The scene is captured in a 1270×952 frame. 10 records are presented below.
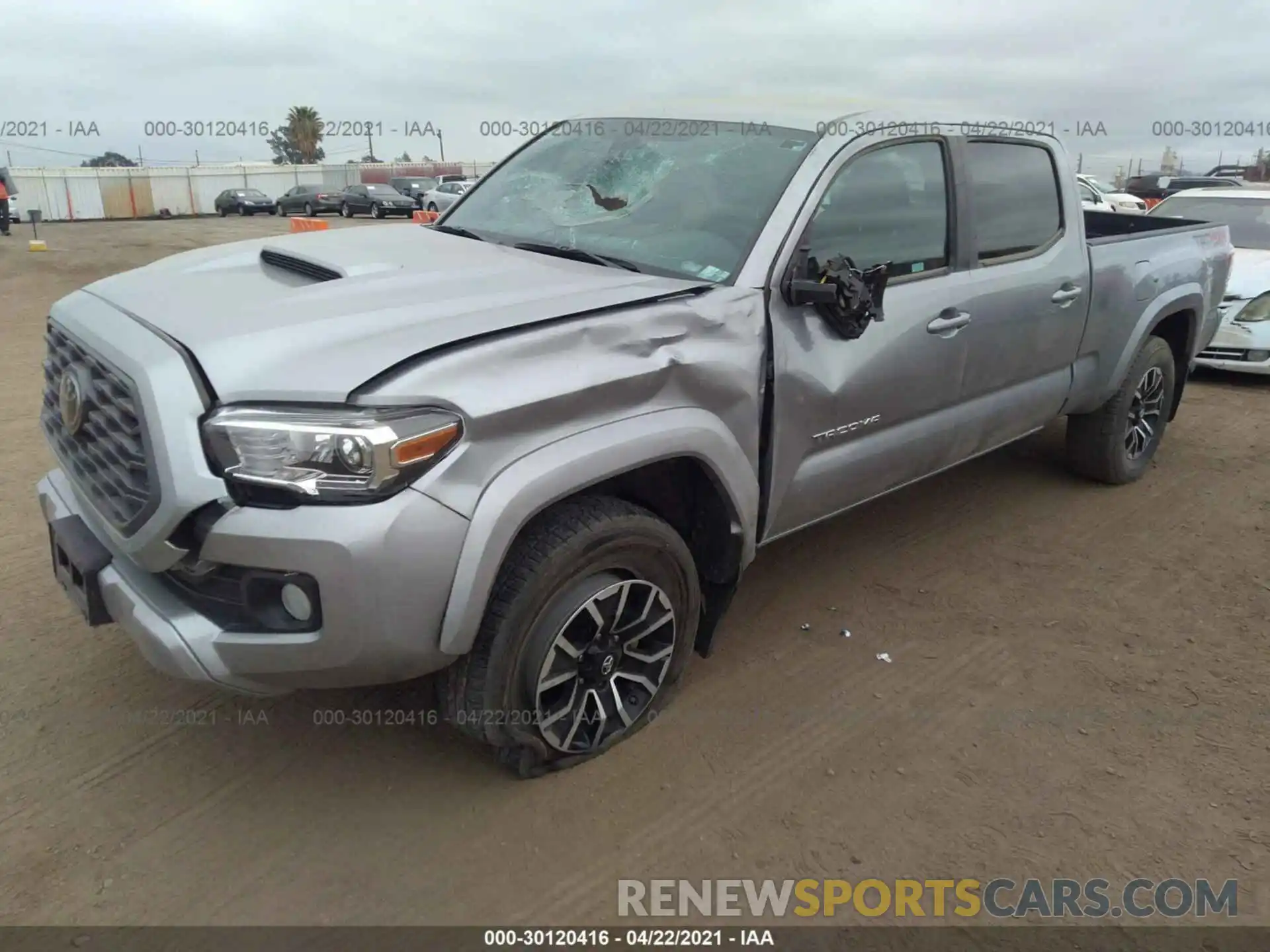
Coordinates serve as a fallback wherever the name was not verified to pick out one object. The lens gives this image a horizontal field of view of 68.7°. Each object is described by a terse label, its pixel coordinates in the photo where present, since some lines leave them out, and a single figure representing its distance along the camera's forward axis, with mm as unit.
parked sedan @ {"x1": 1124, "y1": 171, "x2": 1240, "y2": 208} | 24891
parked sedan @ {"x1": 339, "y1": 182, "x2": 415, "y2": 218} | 31609
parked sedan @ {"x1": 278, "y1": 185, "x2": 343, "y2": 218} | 33156
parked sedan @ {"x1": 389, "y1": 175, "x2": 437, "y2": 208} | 35750
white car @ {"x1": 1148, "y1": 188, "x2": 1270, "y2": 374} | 7605
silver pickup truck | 2115
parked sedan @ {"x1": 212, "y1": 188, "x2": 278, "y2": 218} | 36281
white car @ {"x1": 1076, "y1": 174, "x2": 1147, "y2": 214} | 18734
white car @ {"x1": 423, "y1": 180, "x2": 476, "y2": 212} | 27878
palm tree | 69625
